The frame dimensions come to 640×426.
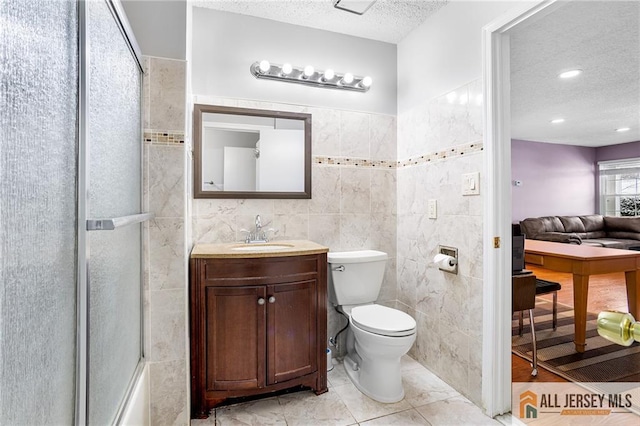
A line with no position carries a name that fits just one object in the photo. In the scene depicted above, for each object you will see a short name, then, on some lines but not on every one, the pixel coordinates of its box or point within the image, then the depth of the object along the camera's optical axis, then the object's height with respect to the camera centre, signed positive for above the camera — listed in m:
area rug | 2.03 -1.02
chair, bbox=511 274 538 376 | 2.04 -0.52
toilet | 1.74 -0.62
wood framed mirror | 2.05 +0.43
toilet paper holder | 1.88 -0.28
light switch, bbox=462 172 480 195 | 1.71 +0.18
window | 6.49 +0.59
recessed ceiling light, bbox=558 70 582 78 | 2.97 +1.36
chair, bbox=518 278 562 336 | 2.35 -0.55
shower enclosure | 0.54 +0.01
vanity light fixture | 2.12 +0.98
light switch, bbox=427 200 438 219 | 2.05 +0.04
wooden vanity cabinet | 1.63 -0.57
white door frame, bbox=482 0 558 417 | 1.62 +0.00
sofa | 5.53 -0.29
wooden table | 2.36 -0.40
